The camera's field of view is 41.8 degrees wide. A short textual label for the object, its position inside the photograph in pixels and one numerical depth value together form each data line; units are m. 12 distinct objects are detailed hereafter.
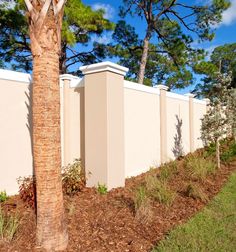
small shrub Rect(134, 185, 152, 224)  4.70
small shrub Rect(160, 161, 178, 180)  7.64
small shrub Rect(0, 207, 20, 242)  3.75
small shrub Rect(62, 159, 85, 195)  5.99
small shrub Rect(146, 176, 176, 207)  5.46
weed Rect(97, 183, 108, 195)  6.19
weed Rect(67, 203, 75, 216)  4.73
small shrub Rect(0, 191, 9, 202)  5.53
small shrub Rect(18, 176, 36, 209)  5.10
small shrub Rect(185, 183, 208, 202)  5.90
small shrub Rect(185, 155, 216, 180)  7.39
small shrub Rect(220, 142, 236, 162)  10.41
